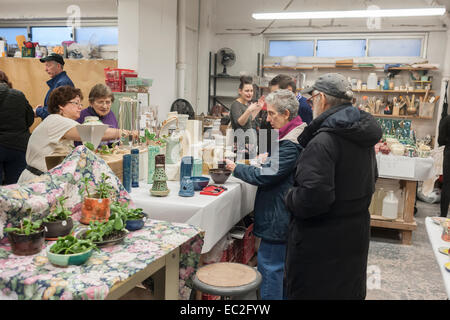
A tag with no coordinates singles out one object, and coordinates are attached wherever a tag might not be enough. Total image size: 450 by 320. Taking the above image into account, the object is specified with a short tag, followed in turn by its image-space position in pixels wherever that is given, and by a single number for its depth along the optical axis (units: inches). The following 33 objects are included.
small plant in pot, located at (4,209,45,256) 57.6
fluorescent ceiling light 246.7
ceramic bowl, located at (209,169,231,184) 112.2
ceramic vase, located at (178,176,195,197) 98.8
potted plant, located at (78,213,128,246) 62.2
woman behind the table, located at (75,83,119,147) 141.6
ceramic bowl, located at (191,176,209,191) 105.0
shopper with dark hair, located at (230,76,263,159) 154.2
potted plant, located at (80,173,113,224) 71.3
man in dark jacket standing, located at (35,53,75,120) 181.9
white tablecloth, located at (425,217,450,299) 67.7
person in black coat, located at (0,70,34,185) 156.1
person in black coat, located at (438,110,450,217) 203.6
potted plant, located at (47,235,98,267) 54.6
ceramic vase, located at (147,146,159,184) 110.1
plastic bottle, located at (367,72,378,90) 309.3
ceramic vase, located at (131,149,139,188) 103.3
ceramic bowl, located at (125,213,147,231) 71.2
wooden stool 74.0
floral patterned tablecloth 49.8
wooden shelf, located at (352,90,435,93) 299.1
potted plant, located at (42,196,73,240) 63.6
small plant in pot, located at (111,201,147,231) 70.0
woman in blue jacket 96.4
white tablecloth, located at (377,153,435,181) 179.2
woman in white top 100.0
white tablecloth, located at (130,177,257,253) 92.3
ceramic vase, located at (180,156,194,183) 105.7
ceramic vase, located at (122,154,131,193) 99.7
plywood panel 253.1
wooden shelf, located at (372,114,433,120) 303.8
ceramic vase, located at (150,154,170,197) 97.3
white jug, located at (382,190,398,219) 183.2
